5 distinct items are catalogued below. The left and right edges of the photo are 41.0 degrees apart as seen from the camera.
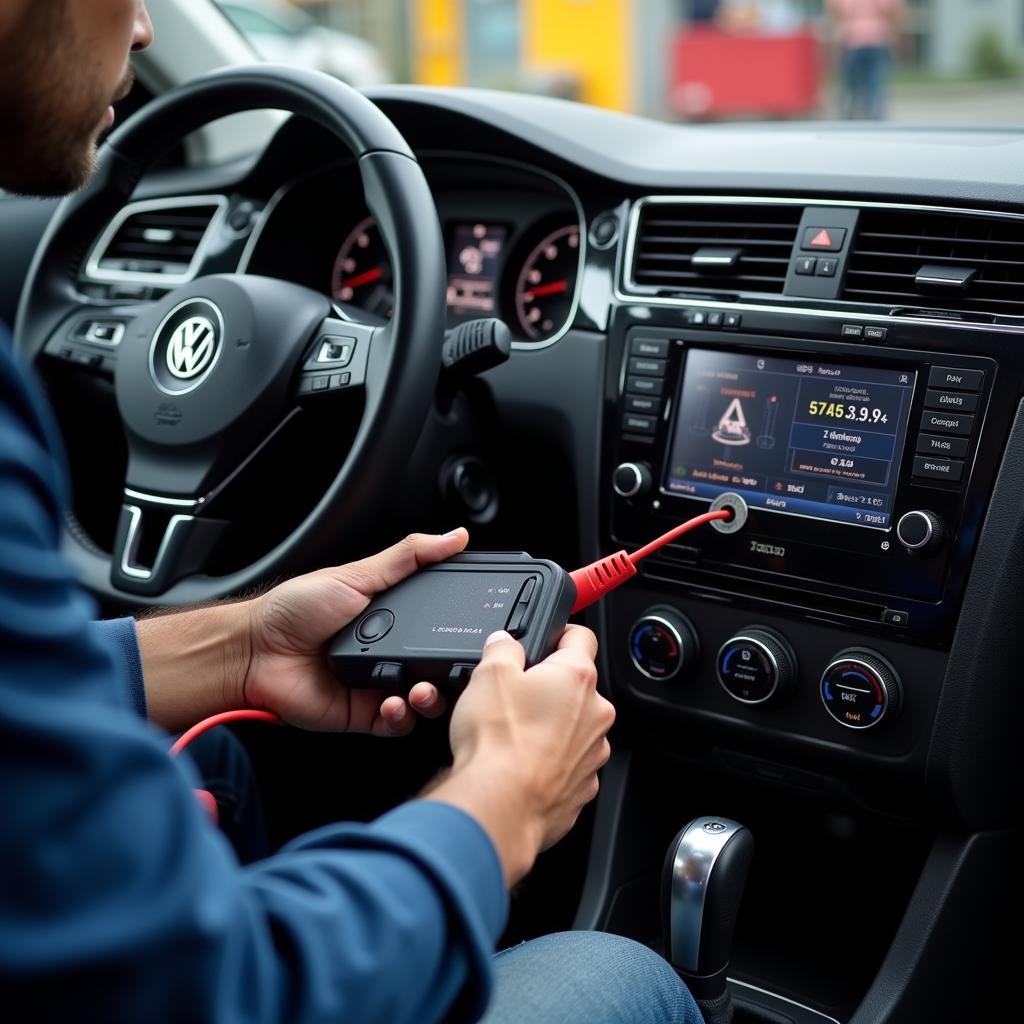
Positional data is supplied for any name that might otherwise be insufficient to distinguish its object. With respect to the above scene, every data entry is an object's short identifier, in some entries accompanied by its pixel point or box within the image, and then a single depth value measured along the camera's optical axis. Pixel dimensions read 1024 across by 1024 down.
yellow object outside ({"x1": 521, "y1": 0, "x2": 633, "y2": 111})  12.07
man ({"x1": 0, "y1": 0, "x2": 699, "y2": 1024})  0.65
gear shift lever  1.42
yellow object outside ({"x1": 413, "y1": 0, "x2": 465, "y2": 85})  11.77
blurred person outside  6.34
